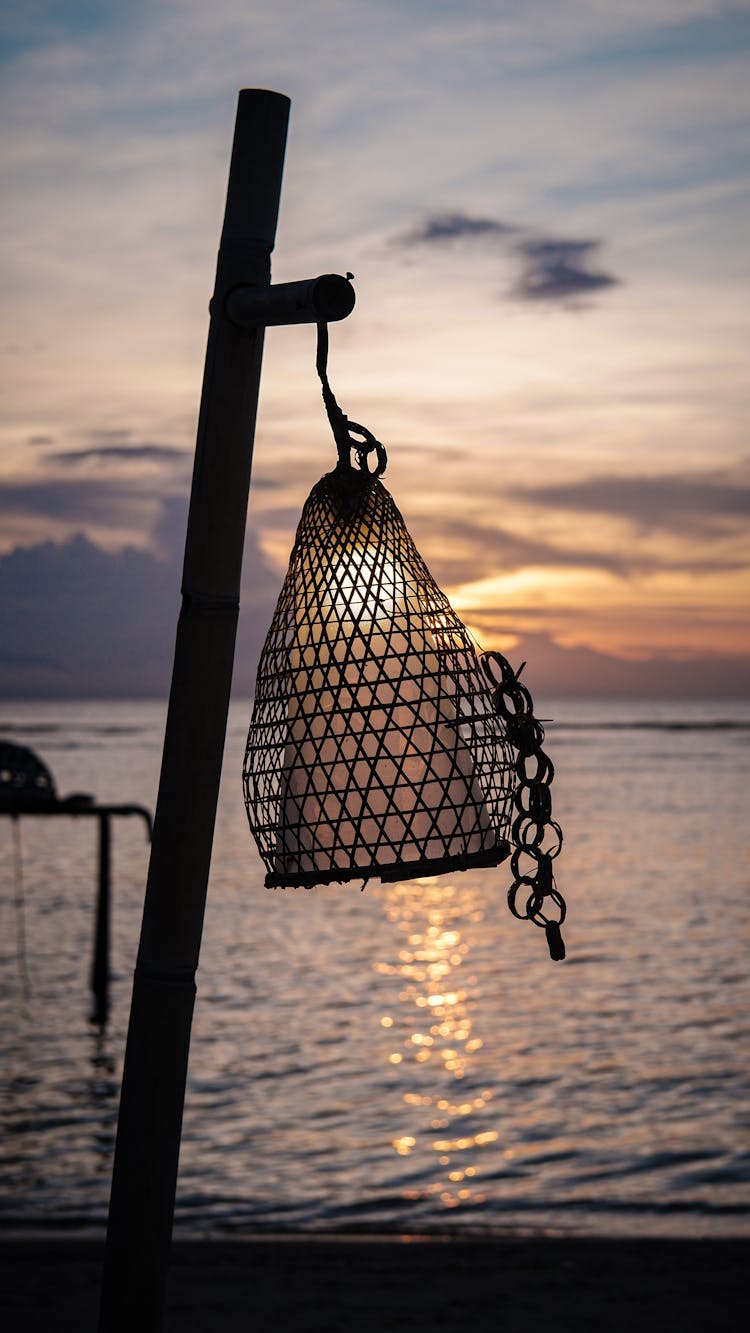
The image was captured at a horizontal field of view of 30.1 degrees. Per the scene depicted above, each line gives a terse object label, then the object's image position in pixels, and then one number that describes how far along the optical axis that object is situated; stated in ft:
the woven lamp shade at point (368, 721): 7.10
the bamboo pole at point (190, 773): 7.38
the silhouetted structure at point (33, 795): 51.72
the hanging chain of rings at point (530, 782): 7.20
